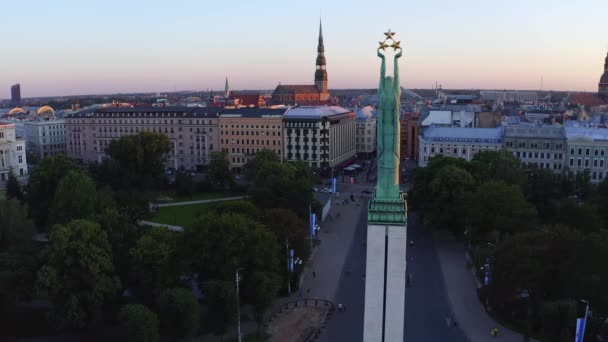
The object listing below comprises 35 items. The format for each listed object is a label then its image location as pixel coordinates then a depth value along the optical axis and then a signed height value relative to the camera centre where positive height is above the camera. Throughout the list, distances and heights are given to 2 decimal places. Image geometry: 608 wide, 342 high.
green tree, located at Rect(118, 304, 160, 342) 39.97 -15.74
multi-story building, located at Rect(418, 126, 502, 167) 115.25 -8.85
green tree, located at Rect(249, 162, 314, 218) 77.06 -13.00
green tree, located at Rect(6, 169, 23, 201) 90.00 -14.17
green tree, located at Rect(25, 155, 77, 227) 83.19 -13.06
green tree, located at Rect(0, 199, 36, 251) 61.25 -13.66
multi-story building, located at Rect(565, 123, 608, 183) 101.94 -9.81
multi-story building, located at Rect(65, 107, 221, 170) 139.38 -7.63
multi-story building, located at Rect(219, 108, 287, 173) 133.00 -7.89
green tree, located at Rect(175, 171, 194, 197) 105.00 -15.82
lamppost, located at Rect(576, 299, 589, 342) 35.50 -14.36
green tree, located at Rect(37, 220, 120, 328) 43.34 -13.71
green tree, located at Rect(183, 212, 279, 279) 46.94 -12.32
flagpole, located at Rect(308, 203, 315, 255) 72.40 -15.95
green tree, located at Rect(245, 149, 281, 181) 100.69 -11.28
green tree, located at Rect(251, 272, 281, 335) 45.22 -15.36
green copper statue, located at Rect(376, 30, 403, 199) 32.69 -1.91
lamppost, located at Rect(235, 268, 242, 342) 42.83 -15.81
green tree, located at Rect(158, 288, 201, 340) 41.78 -15.68
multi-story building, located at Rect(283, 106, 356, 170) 129.75 -8.65
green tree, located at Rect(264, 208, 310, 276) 55.59 -12.92
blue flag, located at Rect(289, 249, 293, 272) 53.34 -15.09
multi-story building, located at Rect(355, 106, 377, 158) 157.38 -10.15
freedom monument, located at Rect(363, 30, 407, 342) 32.75 -7.92
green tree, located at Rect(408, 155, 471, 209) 78.88 -11.48
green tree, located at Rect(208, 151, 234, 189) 108.19 -13.72
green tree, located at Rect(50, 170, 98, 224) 66.59 -12.02
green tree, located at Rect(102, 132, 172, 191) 103.75 -11.44
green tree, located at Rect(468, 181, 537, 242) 64.19 -12.99
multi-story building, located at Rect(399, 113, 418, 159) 153.00 -10.45
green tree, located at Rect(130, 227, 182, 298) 45.88 -13.45
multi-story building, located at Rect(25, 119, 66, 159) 158.50 -10.67
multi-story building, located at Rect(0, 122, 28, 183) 115.69 -10.95
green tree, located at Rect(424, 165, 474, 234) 72.19 -12.73
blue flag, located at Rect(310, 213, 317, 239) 68.68 -15.80
